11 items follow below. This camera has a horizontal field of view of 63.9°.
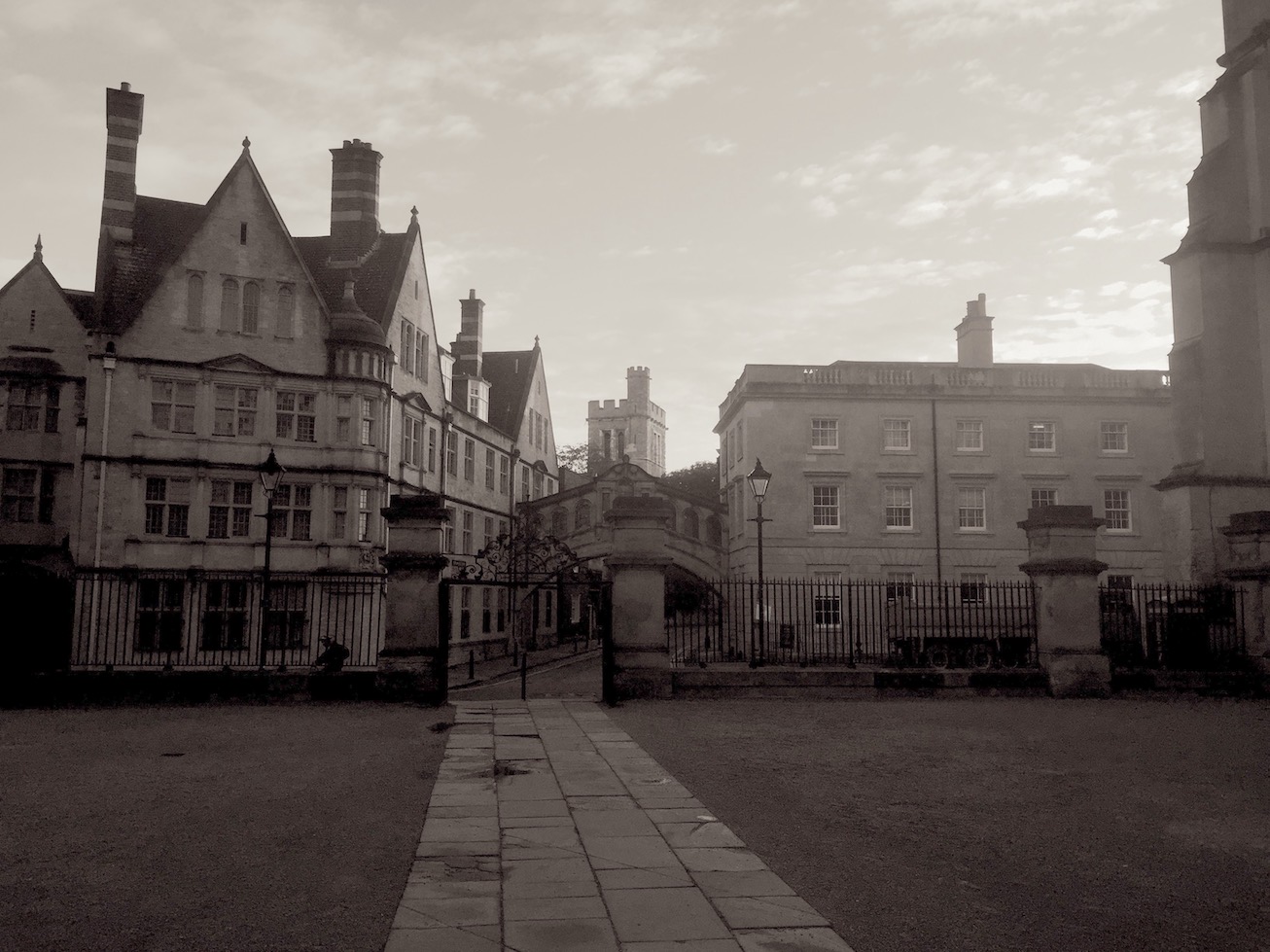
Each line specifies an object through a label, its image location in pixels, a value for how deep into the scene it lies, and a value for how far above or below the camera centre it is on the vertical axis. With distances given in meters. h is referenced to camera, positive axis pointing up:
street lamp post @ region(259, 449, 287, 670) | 17.80 +2.20
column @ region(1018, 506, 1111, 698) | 16.84 +0.02
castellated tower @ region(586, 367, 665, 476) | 122.25 +21.62
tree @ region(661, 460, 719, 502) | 73.00 +9.37
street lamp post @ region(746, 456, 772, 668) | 21.52 +2.60
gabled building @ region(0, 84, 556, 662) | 28.92 +6.12
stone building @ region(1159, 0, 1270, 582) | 20.86 +6.19
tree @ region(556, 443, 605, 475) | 86.00 +12.23
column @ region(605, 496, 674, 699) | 16.44 -0.03
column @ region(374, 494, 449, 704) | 15.64 -0.15
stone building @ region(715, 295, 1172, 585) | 40.94 +5.74
